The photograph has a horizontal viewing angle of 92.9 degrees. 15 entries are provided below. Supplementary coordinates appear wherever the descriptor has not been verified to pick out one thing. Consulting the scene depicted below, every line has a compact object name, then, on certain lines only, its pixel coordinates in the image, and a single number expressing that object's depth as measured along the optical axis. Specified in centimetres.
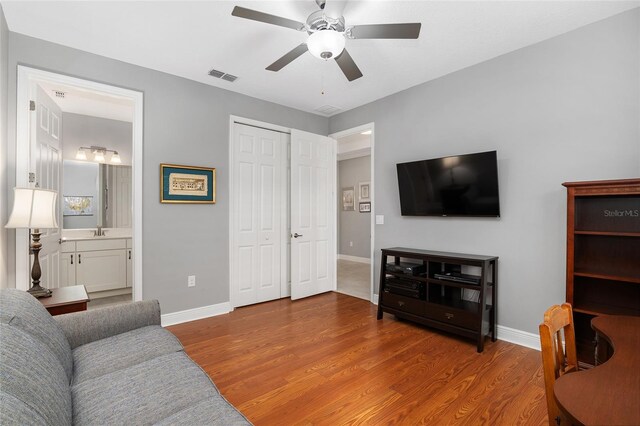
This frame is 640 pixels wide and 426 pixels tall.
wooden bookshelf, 222
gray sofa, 96
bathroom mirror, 446
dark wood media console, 281
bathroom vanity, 407
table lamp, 208
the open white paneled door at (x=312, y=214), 433
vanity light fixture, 450
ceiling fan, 192
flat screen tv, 296
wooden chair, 113
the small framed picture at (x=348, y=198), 774
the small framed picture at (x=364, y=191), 739
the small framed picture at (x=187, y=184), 334
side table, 208
